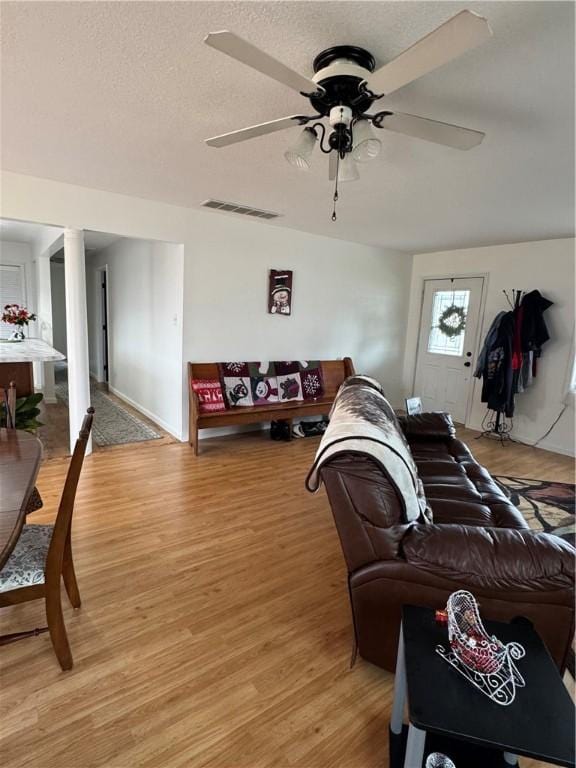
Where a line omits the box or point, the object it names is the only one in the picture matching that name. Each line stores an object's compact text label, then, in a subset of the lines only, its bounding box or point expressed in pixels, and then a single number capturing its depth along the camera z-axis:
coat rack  4.91
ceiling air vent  3.77
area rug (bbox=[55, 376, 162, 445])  4.38
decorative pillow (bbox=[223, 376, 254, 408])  4.33
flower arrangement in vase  4.68
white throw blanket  1.50
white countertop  3.73
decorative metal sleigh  1.04
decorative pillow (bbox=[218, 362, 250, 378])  4.38
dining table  1.20
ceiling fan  1.15
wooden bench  4.02
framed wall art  4.68
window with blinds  6.46
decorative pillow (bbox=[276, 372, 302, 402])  4.70
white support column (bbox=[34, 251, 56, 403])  5.78
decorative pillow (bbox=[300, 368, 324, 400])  4.91
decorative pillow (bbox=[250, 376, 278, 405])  4.51
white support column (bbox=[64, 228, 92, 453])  3.54
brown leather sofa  1.36
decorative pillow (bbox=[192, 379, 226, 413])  4.10
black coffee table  0.92
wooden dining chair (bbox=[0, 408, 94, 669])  1.50
